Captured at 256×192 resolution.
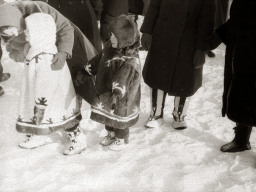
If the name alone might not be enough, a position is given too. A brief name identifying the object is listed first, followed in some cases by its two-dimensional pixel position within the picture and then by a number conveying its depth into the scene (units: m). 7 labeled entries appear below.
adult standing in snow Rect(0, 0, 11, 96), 4.61
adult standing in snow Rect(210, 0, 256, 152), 2.63
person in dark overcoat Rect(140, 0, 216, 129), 3.08
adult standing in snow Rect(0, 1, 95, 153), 2.56
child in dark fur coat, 2.73
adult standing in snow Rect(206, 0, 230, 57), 5.62
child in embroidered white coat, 2.66
